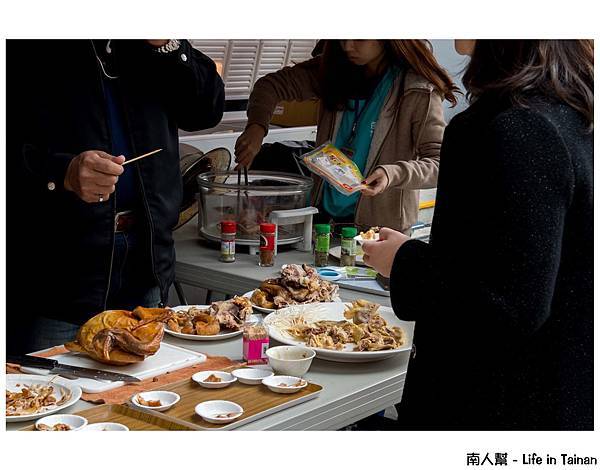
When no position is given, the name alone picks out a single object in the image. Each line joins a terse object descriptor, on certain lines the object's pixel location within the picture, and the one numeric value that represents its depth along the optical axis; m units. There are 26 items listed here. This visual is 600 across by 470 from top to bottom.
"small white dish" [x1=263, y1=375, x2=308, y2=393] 2.45
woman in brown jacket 3.41
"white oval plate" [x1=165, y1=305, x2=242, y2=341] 2.71
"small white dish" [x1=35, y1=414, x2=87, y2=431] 2.32
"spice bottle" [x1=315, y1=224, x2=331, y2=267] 3.33
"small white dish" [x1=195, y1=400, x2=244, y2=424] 2.35
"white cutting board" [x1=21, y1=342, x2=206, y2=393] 2.48
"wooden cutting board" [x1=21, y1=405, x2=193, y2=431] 2.35
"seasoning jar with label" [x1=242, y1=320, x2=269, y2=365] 2.60
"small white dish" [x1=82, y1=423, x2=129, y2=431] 2.32
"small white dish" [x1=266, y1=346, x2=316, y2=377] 2.53
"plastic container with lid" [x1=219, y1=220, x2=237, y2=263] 3.39
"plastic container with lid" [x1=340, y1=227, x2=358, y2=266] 3.33
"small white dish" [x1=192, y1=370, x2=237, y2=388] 2.47
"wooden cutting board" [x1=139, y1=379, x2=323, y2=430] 2.36
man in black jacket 2.79
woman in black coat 2.03
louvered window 4.48
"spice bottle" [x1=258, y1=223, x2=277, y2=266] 3.33
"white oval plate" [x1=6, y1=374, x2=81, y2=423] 2.34
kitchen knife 2.49
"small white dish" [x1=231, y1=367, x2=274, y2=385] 2.49
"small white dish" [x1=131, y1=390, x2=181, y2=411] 2.39
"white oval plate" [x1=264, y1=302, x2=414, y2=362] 2.60
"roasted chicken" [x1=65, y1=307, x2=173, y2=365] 2.53
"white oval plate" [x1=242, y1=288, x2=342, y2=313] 2.87
